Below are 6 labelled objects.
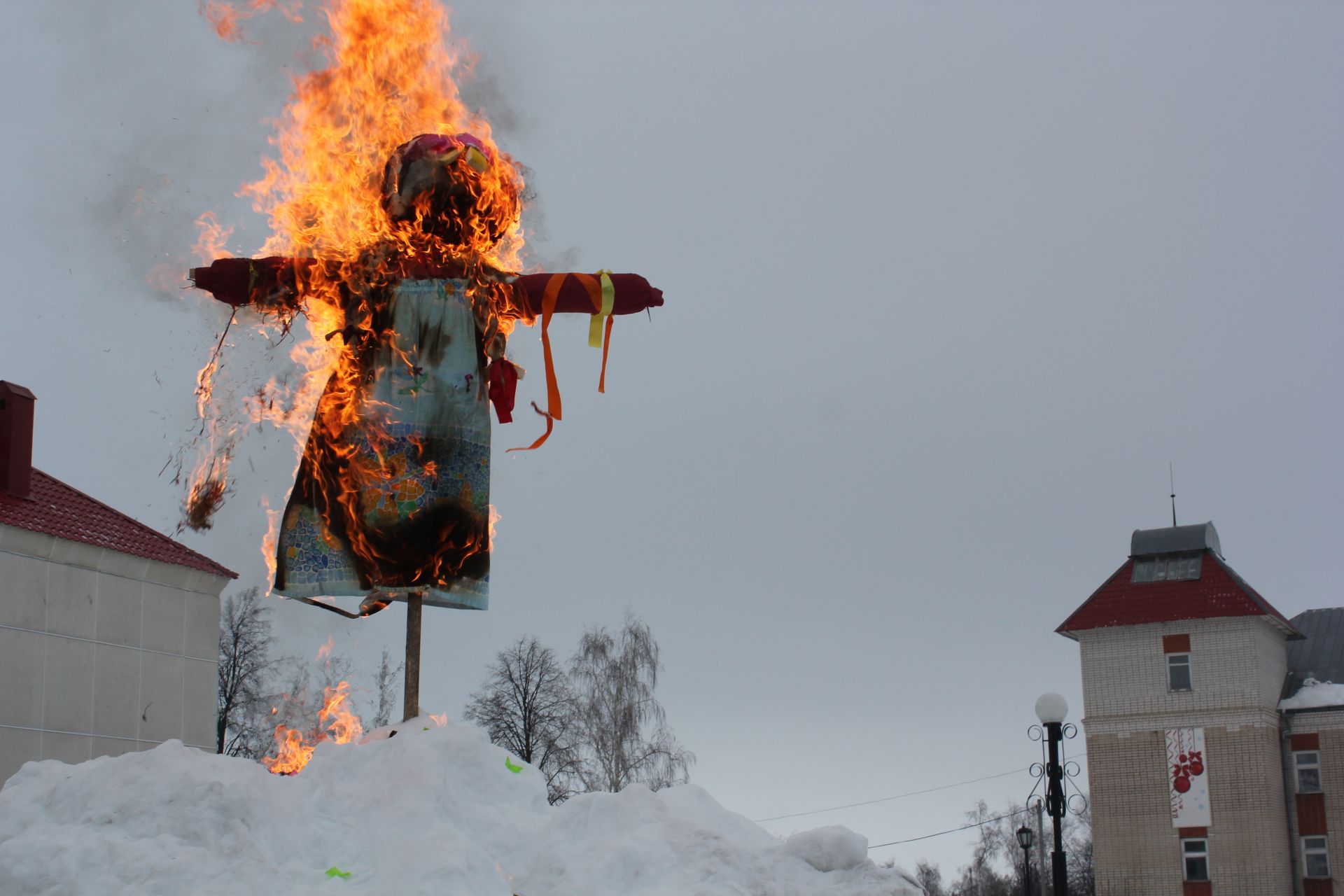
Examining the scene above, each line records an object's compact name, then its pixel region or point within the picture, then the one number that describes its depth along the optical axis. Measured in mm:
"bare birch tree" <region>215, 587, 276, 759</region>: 27969
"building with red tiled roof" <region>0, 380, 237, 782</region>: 17969
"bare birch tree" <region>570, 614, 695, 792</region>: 31719
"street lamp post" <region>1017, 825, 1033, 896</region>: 23969
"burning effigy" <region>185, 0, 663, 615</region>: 11430
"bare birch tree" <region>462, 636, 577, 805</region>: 30625
